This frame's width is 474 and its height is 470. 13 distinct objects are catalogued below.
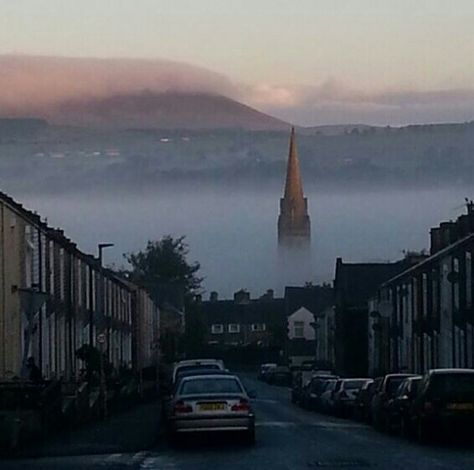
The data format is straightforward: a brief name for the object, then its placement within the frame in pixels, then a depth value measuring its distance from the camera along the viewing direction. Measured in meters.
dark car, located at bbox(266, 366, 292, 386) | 108.88
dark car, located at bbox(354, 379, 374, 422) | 43.31
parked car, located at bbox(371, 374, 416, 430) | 36.91
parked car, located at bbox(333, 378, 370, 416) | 49.56
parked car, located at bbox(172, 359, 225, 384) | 47.16
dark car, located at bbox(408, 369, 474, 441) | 28.77
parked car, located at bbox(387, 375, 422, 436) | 31.88
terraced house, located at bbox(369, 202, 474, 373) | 54.41
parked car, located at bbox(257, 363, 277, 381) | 115.12
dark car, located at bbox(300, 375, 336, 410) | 58.83
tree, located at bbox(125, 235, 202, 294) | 148.62
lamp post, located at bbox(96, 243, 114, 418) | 48.29
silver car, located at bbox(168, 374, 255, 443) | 28.81
